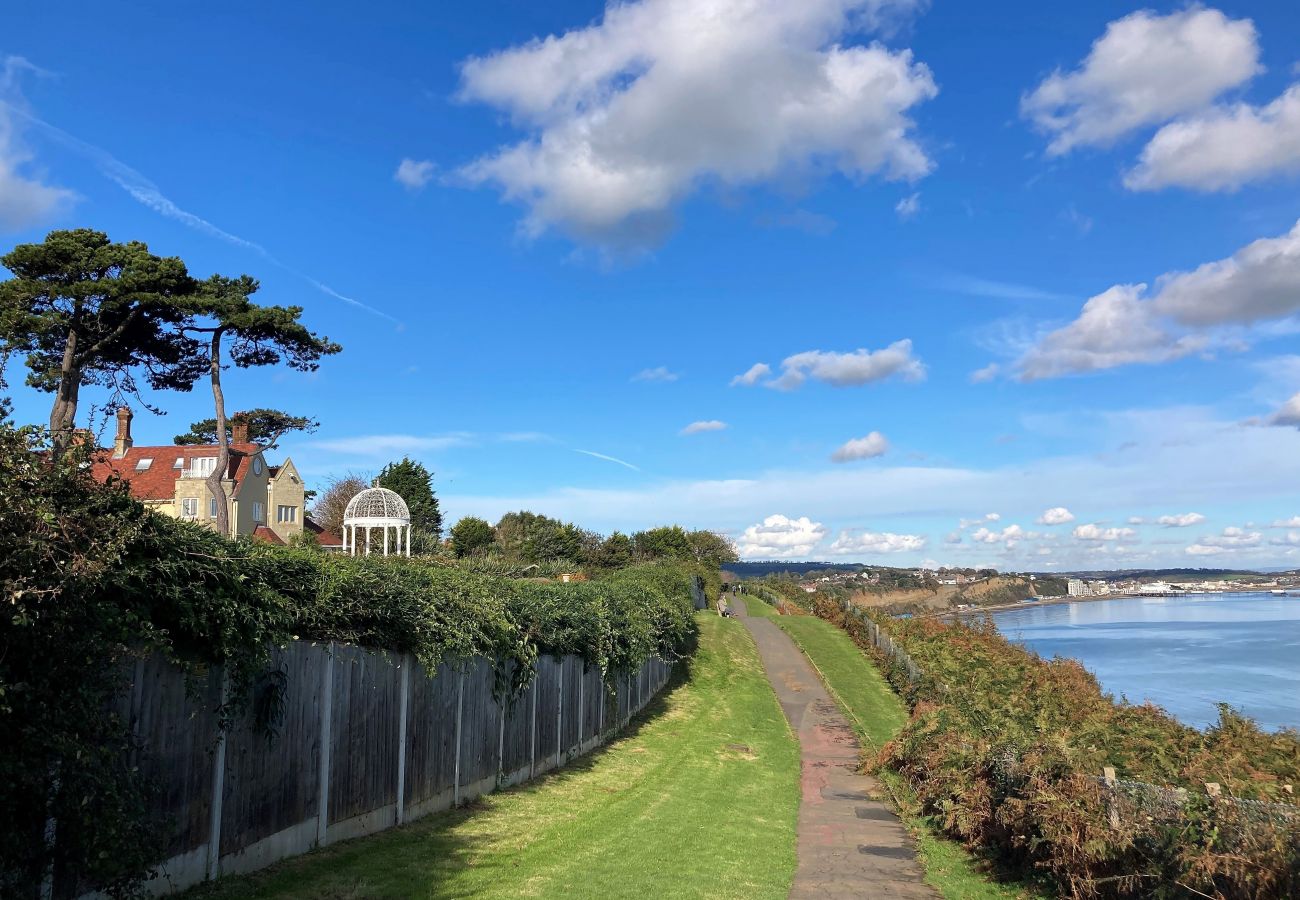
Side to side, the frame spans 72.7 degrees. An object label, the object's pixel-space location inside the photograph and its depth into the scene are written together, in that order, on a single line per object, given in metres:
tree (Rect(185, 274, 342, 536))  36.16
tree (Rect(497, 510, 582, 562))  74.12
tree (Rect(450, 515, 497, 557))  75.94
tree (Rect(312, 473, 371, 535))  67.31
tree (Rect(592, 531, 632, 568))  80.81
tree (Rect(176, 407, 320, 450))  67.25
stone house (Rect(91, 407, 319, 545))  50.09
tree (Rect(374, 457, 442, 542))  76.12
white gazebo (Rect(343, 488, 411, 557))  44.61
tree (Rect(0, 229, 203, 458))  30.16
